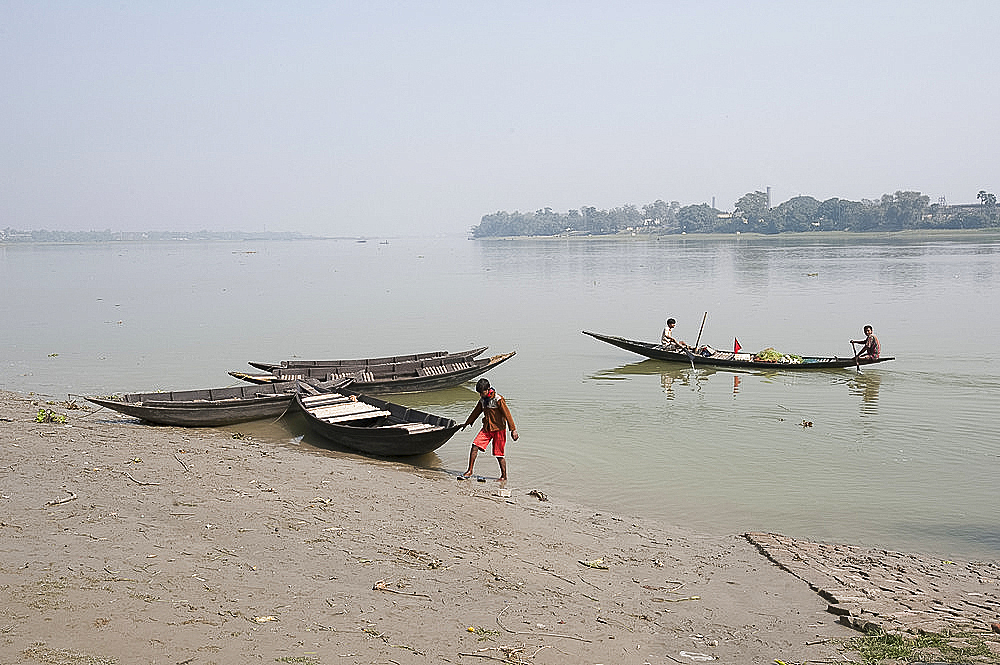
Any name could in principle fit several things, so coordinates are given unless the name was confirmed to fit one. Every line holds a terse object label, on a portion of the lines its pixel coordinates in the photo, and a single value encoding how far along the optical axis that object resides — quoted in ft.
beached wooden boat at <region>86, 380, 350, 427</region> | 41.60
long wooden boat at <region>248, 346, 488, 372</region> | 54.78
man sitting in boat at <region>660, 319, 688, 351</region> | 64.85
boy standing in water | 33.19
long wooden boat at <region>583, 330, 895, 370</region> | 60.59
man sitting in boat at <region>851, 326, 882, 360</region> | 60.54
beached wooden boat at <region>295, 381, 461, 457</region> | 35.99
